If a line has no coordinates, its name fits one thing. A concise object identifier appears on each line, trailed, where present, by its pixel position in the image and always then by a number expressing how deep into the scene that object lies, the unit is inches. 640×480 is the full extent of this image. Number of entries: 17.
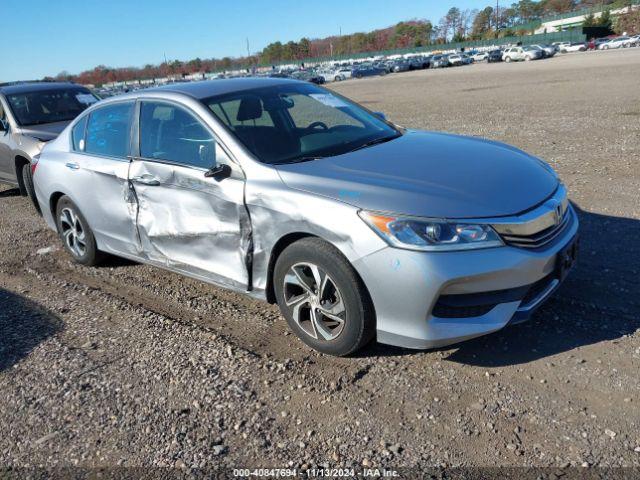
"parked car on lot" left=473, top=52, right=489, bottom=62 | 2820.9
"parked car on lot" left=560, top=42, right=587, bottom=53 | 2723.9
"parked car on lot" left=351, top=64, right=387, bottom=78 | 2623.0
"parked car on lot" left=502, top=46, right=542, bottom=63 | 2303.2
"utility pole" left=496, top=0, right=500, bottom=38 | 5729.8
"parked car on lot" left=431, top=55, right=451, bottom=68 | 2672.2
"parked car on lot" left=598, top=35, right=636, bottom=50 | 2655.0
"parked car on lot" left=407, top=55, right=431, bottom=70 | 2800.2
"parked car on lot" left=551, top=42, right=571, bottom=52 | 2797.2
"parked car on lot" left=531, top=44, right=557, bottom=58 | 2329.0
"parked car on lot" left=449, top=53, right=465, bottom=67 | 2667.3
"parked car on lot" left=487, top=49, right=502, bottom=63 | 2549.2
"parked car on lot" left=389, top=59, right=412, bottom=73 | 2746.1
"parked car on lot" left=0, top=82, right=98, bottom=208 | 314.3
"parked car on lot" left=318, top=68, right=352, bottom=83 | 2613.2
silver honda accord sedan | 121.6
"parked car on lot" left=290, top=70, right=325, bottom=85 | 2339.4
